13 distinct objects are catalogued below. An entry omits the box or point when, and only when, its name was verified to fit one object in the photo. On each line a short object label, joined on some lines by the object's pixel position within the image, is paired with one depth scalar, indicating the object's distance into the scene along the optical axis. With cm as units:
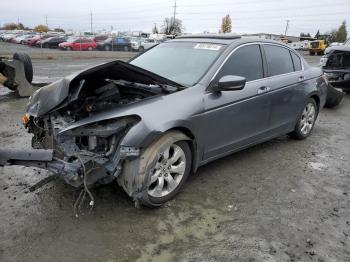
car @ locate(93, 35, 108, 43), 4124
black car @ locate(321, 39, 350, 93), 1036
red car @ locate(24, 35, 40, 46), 4397
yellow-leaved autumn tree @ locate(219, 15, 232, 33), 8494
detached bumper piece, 336
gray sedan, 343
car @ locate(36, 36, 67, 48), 4188
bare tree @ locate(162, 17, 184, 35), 8525
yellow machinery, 4431
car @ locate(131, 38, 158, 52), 4038
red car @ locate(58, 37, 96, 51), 3922
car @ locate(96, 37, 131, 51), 4022
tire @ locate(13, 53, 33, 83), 929
